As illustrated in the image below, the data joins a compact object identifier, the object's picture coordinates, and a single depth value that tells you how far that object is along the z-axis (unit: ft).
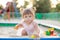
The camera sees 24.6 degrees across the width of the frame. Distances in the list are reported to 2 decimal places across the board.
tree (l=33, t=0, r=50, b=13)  35.27
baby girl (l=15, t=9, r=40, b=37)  5.81
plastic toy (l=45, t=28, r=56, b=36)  7.13
